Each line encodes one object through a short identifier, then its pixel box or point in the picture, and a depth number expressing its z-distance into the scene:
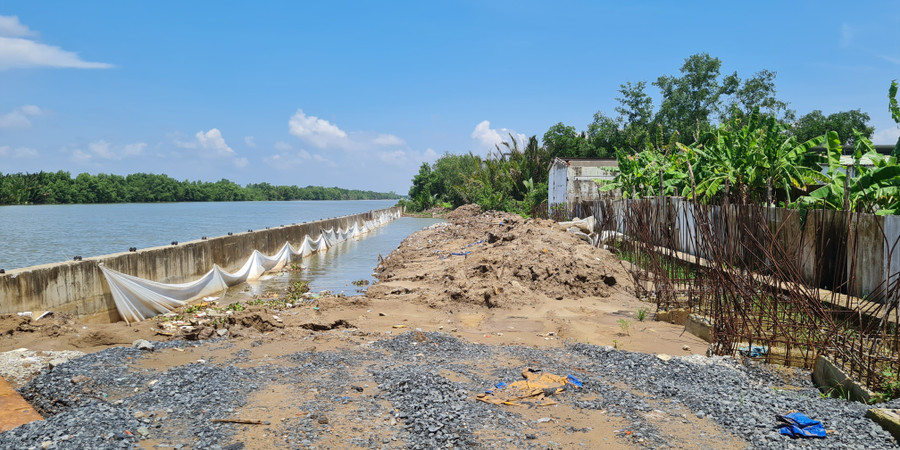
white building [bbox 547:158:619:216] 27.36
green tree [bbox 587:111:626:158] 44.12
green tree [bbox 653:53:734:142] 42.91
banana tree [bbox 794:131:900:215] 9.30
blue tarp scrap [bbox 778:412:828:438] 4.57
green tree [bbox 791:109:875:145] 40.33
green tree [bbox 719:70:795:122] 41.97
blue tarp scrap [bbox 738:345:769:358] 6.68
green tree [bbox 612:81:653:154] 43.69
